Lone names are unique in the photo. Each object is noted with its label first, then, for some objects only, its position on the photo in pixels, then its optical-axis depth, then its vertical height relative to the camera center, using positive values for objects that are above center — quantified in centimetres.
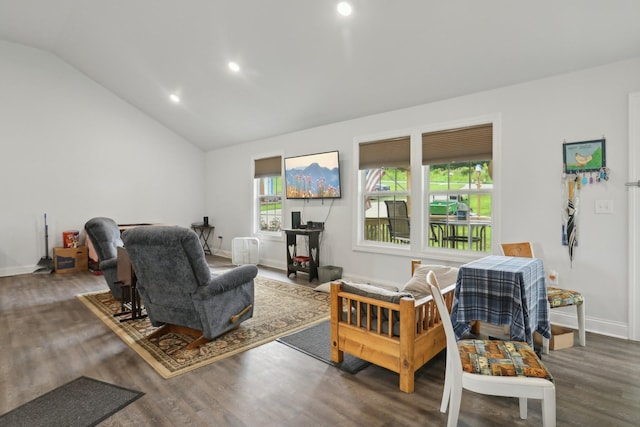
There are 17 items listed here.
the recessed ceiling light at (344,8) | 331 +193
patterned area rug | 273 -114
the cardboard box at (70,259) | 606 -83
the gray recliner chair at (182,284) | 272 -61
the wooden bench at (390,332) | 221 -85
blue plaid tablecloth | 203 -55
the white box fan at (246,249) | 673 -75
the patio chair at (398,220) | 479 -16
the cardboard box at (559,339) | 285 -110
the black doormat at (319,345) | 259 -115
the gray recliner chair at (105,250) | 409 -46
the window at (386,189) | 470 +27
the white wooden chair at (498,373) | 159 -79
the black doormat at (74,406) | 196 -116
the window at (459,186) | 399 +26
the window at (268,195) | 670 +31
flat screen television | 534 +55
